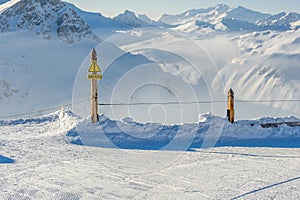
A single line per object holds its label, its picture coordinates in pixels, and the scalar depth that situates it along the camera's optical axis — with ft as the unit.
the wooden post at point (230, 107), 38.32
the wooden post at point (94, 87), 36.78
